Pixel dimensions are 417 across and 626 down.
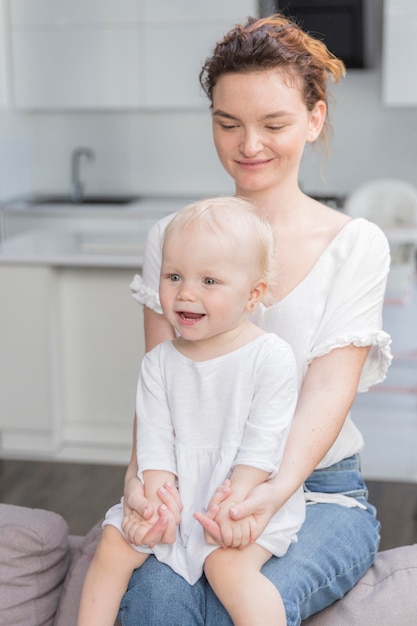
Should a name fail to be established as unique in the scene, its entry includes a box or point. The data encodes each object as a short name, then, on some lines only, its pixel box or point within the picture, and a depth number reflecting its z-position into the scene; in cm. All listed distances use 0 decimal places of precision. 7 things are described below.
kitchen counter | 352
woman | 153
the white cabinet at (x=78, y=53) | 495
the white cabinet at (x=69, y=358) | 358
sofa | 154
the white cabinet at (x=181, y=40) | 486
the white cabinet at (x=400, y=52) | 462
